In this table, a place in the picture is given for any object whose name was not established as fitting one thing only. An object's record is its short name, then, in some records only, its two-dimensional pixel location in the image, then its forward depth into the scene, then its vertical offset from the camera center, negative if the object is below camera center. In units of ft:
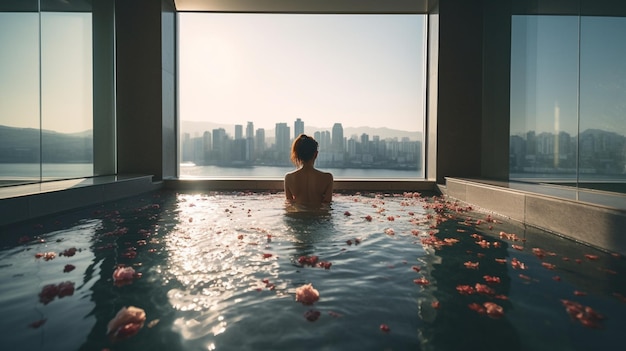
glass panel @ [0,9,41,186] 17.58 +3.31
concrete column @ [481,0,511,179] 23.97 +5.27
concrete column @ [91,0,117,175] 25.34 +5.51
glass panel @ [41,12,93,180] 20.62 +4.26
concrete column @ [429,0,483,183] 25.85 +5.63
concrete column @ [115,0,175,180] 26.14 +5.46
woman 14.93 -0.68
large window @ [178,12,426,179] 29.35 +6.19
